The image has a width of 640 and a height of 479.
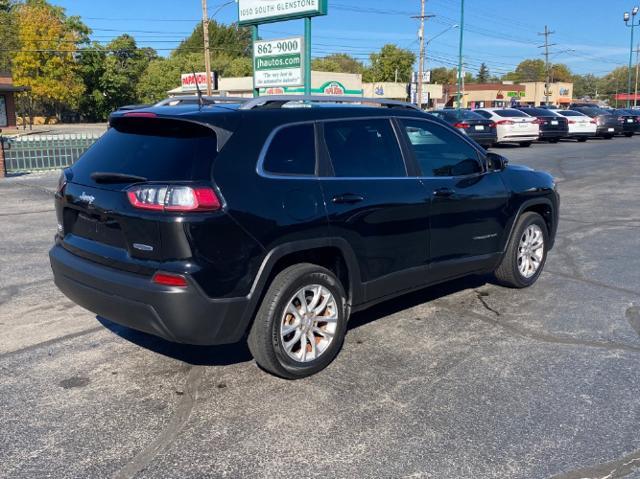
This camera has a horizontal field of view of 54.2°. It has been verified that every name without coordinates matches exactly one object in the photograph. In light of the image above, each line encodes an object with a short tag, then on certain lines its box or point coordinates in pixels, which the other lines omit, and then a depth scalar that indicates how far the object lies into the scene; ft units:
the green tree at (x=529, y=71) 521.24
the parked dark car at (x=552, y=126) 92.89
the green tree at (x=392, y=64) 358.84
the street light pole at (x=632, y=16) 198.55
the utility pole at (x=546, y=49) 279.53
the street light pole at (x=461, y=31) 142.12
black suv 11.75
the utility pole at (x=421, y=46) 159.85
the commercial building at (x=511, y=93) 312.29
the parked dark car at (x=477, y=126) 77.57
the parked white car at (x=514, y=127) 80.79
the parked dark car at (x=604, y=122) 103.40
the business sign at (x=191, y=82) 152.97
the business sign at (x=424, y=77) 184.08
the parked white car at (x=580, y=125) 97.19
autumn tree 188.55
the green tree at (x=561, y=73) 537.32
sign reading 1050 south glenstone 56.03
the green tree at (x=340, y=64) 353.51
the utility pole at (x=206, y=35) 126.34
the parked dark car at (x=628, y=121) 111.04
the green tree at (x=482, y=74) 561.02
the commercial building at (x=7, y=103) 159.16
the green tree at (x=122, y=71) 236.84
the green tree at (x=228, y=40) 374.88
